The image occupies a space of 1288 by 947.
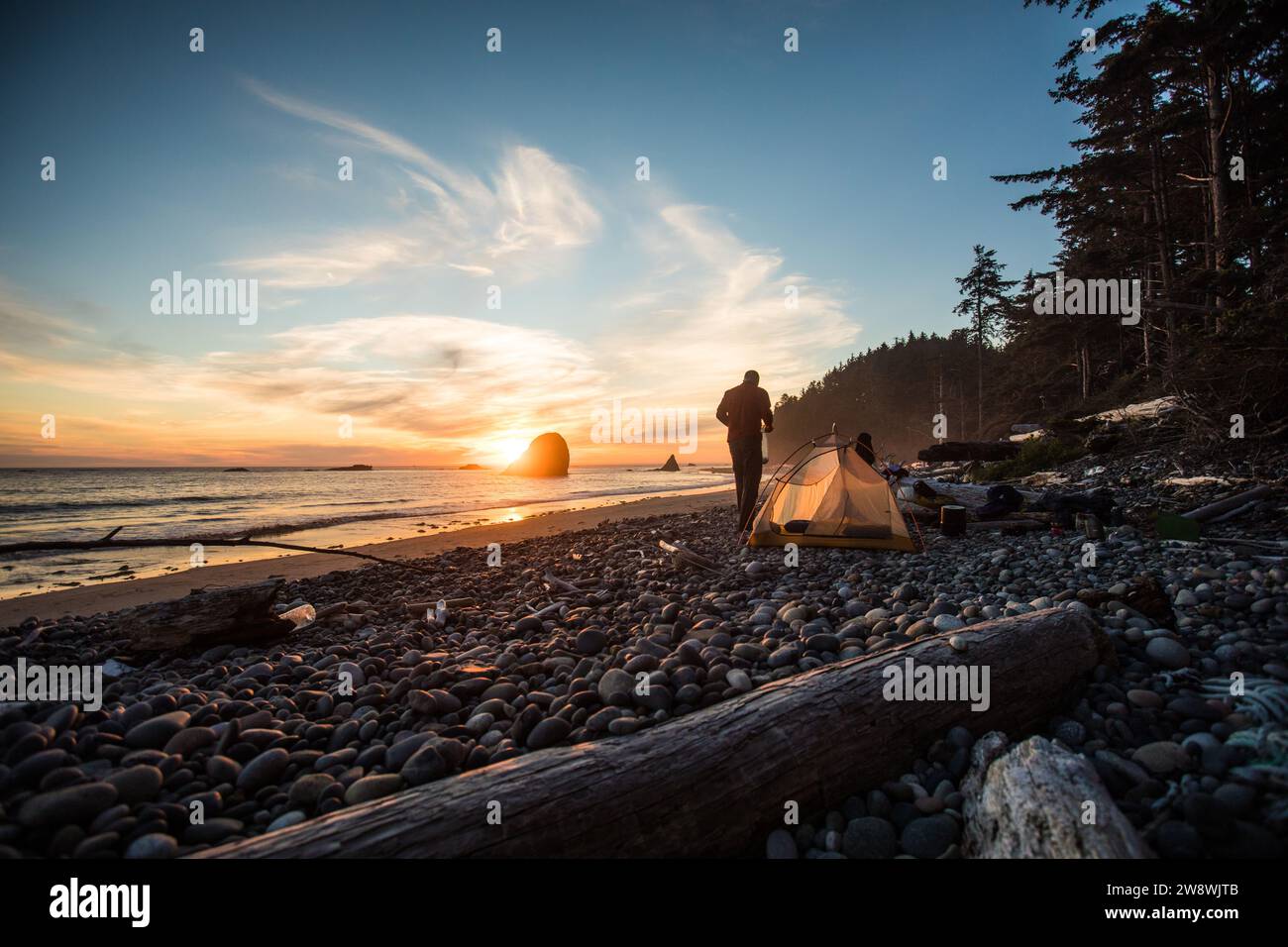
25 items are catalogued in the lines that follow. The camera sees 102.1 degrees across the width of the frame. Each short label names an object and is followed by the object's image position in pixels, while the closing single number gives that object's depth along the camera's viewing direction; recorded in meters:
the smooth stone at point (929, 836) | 2.25
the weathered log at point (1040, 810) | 1.81
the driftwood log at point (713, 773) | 1.96
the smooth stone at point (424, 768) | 2.79
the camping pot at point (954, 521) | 9.02
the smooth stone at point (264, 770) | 2.86
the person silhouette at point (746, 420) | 10.25
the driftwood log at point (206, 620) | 4.86
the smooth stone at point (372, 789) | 2.62
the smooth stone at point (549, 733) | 3.13
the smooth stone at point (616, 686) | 3.50
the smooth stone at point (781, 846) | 2.23
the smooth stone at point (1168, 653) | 3.29
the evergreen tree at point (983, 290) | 43.47
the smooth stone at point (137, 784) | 2.55
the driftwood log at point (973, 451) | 18.38
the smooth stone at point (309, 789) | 2.72
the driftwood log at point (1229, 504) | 7.60
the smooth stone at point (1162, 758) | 2.38
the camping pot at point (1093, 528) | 7.46
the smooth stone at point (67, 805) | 2.29
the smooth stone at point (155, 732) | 3.14
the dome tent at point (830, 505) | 8.50
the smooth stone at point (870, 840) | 2.28
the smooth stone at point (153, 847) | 2.18
